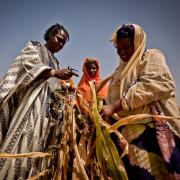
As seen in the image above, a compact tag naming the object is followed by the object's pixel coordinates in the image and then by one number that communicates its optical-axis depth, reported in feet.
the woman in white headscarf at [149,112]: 4.80
